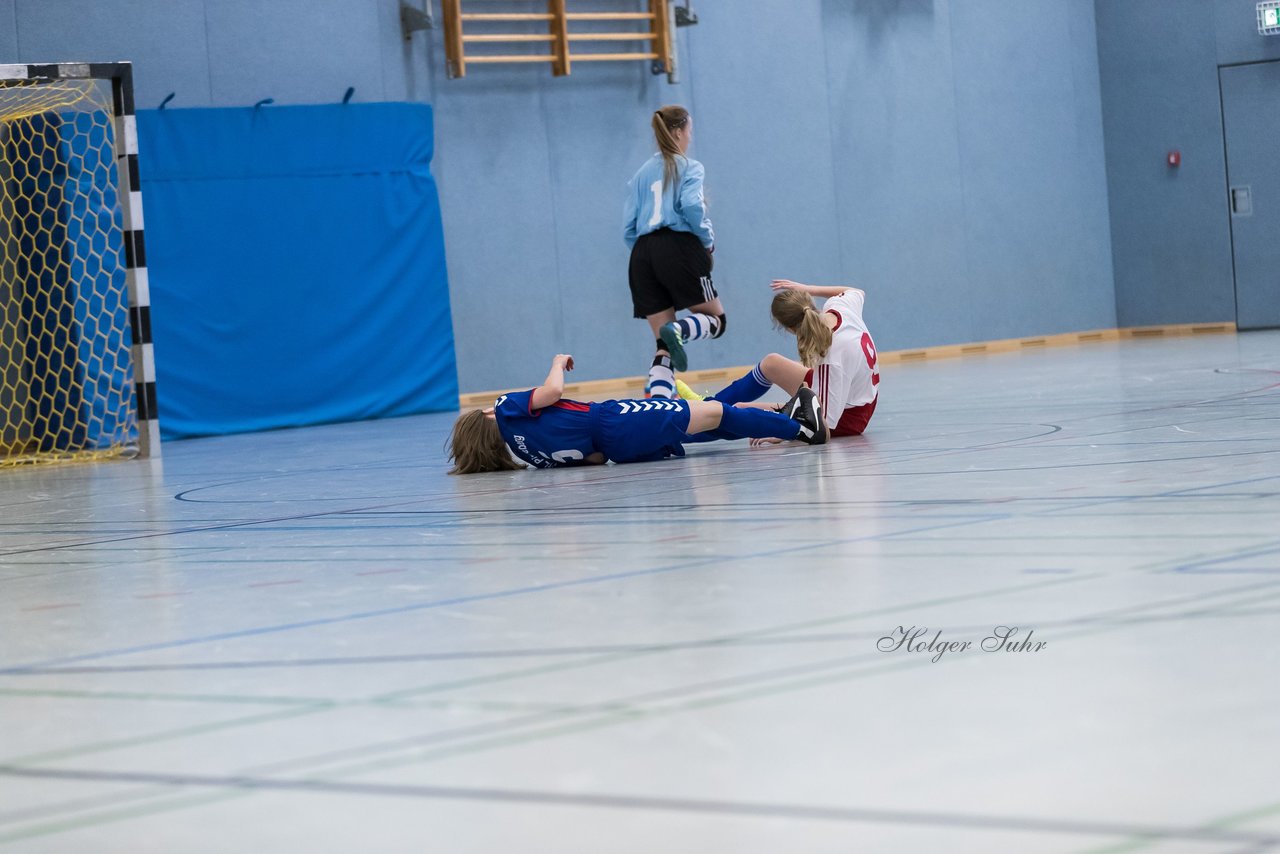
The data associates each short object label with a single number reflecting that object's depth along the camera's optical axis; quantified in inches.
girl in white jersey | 446.0
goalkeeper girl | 594.5
